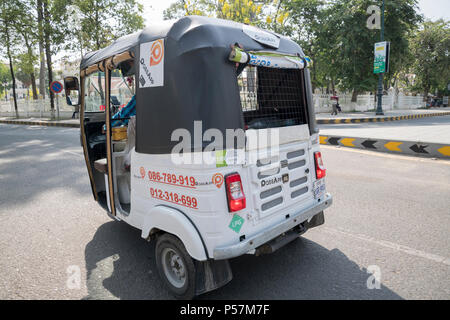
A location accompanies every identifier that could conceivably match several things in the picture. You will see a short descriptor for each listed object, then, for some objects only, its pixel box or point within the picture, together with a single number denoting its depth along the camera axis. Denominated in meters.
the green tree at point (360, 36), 21.78
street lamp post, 17.84
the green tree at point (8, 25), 22.67
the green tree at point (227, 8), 13.30
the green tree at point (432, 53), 32.47
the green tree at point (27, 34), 22.76
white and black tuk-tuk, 2.20
